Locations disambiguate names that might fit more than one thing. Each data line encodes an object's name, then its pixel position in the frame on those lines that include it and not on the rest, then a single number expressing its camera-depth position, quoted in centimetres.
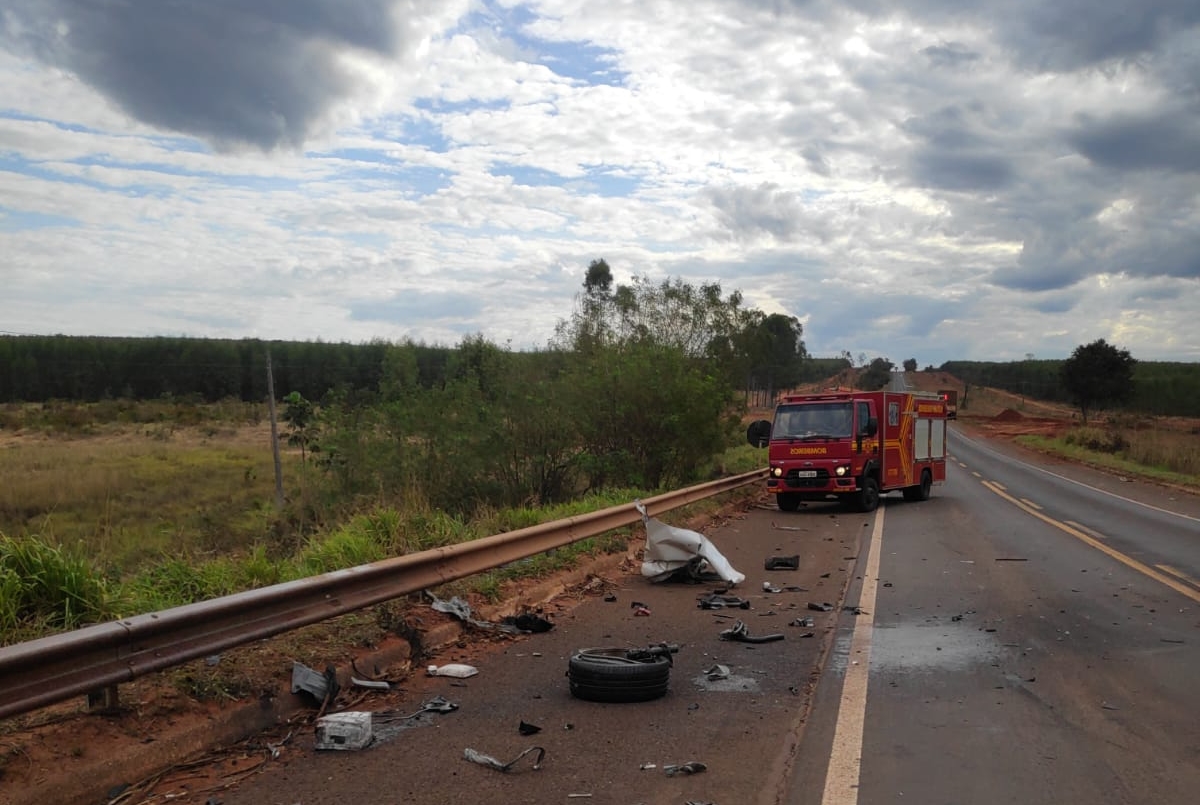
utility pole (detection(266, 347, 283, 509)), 2879
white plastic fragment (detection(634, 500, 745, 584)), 1009
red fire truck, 1898
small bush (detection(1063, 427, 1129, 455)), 4397
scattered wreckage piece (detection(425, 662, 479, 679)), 632
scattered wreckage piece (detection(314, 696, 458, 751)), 483
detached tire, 577
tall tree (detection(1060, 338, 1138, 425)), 6900
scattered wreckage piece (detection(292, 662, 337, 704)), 542
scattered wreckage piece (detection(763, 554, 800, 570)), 1146
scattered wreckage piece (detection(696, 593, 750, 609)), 894
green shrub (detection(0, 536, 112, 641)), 538
